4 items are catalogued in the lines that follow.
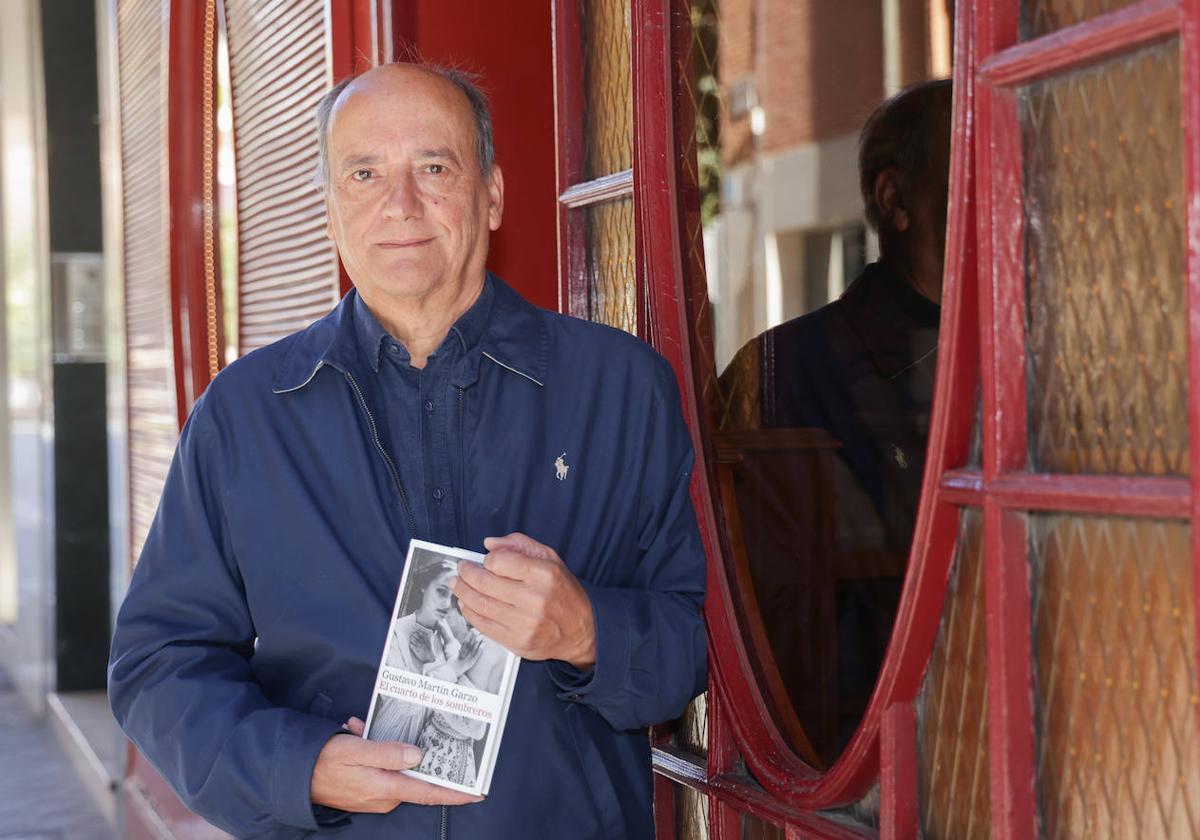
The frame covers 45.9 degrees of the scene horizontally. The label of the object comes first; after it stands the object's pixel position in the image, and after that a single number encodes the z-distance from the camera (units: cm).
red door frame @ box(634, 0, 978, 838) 169
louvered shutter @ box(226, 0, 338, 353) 313
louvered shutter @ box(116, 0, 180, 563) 441
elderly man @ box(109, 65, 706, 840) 170
